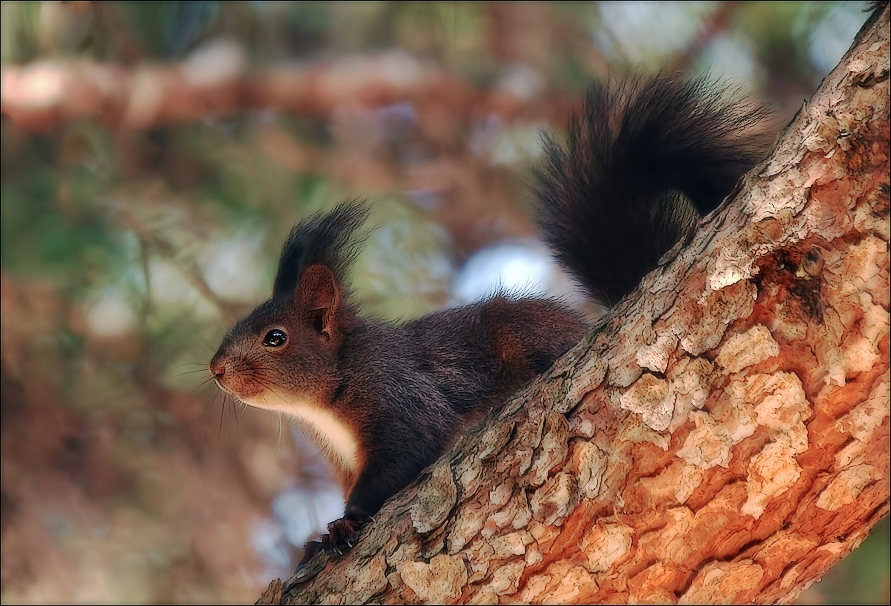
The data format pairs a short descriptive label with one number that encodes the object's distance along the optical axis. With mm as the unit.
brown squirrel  4496
